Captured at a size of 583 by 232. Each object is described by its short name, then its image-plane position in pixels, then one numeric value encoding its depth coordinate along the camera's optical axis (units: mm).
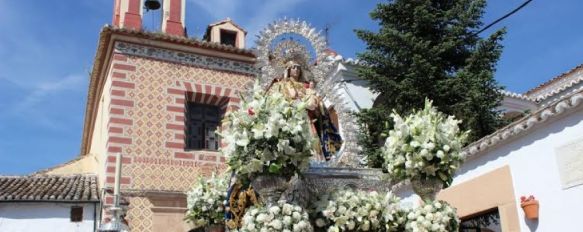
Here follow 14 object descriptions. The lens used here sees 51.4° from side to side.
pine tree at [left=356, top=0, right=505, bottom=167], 12141
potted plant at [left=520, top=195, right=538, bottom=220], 8156
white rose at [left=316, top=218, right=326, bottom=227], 4828
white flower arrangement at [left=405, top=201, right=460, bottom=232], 4961
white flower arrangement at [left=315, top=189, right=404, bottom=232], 4836
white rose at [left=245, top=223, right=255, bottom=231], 4457
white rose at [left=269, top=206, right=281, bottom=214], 4468
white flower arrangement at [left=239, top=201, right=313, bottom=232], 4406
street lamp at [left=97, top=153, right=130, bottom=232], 5734
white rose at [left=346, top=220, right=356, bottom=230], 4809
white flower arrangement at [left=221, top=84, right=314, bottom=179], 4512
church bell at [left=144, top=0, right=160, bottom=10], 15020
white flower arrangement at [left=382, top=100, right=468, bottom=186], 5180
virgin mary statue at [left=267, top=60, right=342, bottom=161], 6086
